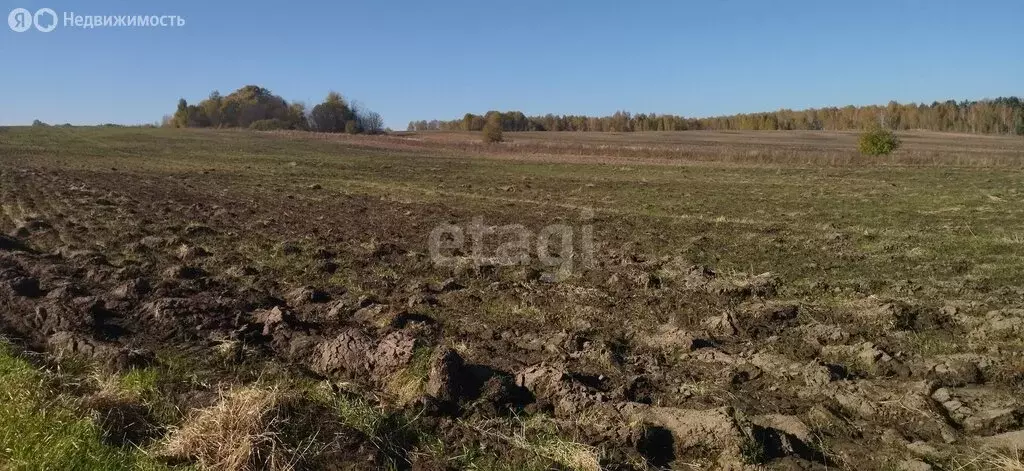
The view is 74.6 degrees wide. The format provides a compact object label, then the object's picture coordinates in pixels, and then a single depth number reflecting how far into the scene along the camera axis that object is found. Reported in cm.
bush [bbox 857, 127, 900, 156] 4184
